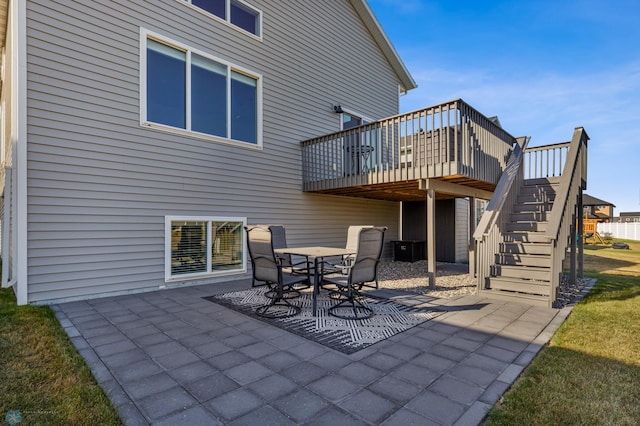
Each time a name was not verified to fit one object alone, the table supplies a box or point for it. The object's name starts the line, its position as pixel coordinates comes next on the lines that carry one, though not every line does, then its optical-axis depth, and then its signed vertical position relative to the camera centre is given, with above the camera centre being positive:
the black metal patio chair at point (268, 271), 4.00 -0.72
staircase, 4.76 -0.21
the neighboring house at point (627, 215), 38.13 +0.11
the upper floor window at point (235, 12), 6.38 +4.20
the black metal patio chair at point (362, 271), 3.92 -0.70
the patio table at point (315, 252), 4.16 -0.55
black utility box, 9.77 -1.08
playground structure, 19.09 -0.85
